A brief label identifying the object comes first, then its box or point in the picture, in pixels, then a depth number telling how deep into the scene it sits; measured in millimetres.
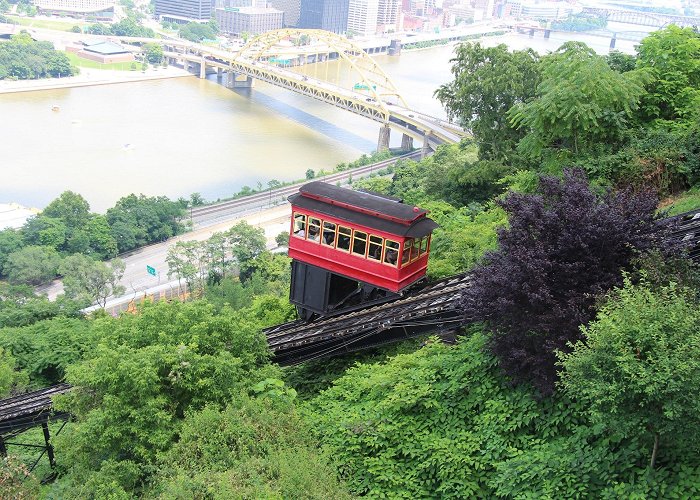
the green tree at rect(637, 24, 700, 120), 19594
